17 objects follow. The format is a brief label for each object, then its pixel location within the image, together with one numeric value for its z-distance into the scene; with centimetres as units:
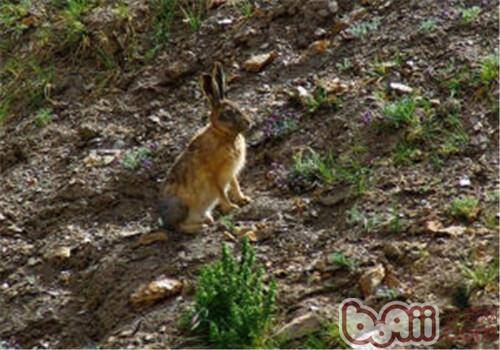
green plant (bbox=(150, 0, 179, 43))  1986
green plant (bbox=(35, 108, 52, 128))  1891
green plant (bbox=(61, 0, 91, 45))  2020
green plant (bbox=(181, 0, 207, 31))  1970
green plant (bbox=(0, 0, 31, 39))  2117
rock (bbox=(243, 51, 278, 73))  1825
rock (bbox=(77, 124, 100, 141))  1827
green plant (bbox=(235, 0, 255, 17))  1937
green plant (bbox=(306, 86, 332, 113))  1661
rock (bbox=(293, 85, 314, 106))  1677
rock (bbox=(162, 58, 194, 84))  1889
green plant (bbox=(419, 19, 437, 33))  1703
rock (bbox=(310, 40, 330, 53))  1795
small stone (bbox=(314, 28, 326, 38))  1834
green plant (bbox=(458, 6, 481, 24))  1672
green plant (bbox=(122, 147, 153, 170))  1697
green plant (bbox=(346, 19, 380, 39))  1781
